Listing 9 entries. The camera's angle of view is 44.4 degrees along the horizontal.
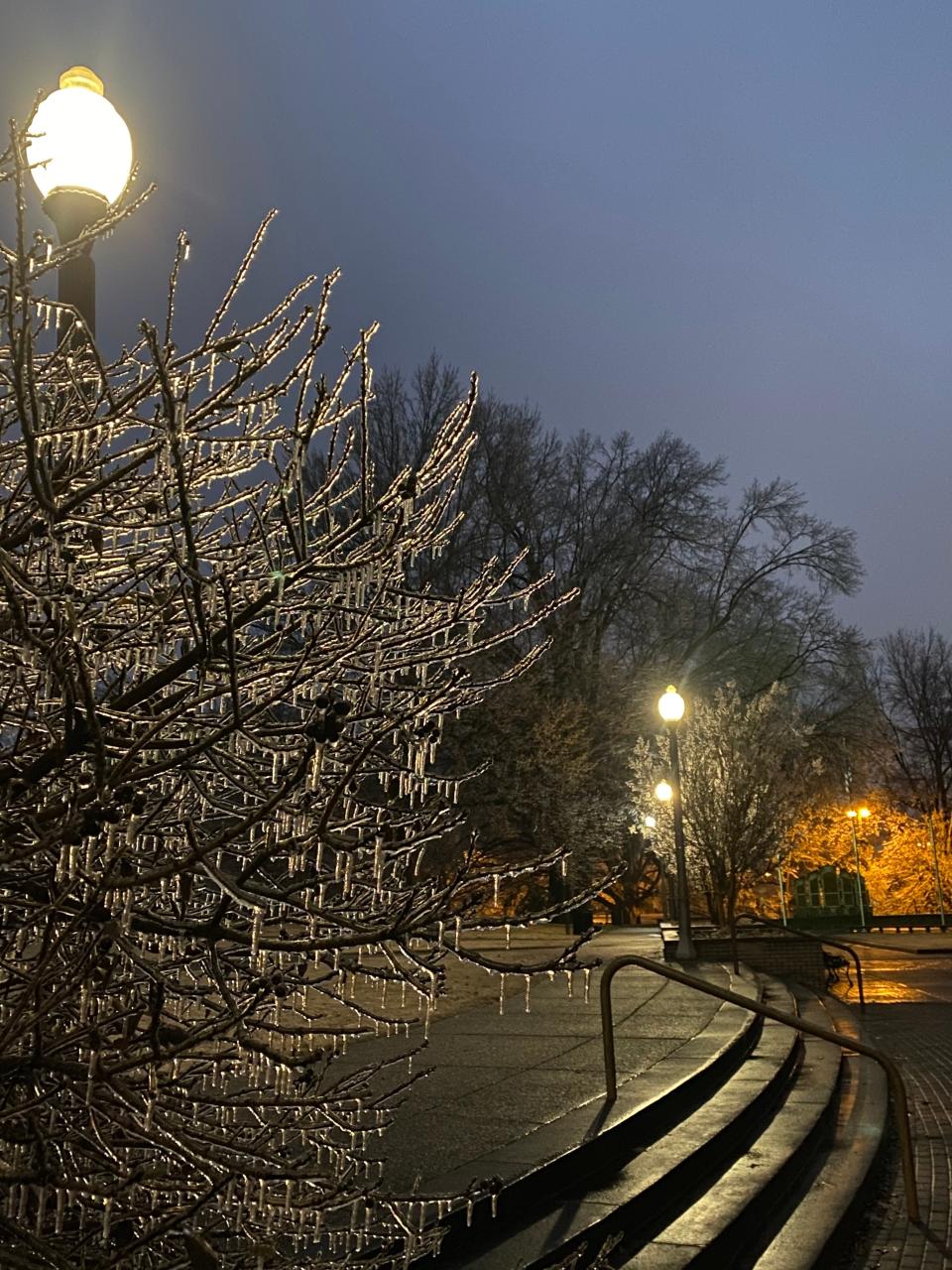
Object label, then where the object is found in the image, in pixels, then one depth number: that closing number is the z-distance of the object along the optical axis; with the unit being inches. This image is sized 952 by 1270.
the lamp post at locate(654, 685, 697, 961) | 654.5
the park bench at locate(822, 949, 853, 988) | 773.3
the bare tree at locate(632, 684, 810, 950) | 880.3
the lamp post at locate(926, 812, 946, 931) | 1644.7
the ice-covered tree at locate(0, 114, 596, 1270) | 96.6
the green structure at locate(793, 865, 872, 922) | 1876.2
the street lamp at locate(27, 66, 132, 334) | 161.9
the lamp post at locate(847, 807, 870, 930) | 1679.4
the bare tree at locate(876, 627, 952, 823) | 2146.3
